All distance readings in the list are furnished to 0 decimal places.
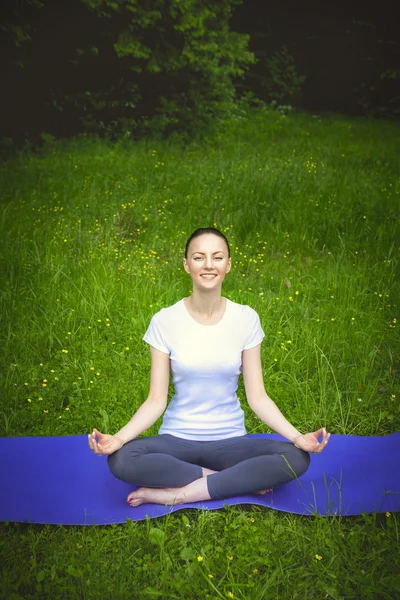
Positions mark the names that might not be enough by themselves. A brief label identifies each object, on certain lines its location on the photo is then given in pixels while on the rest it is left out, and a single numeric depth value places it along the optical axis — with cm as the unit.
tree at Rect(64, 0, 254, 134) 917
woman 259
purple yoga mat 260
